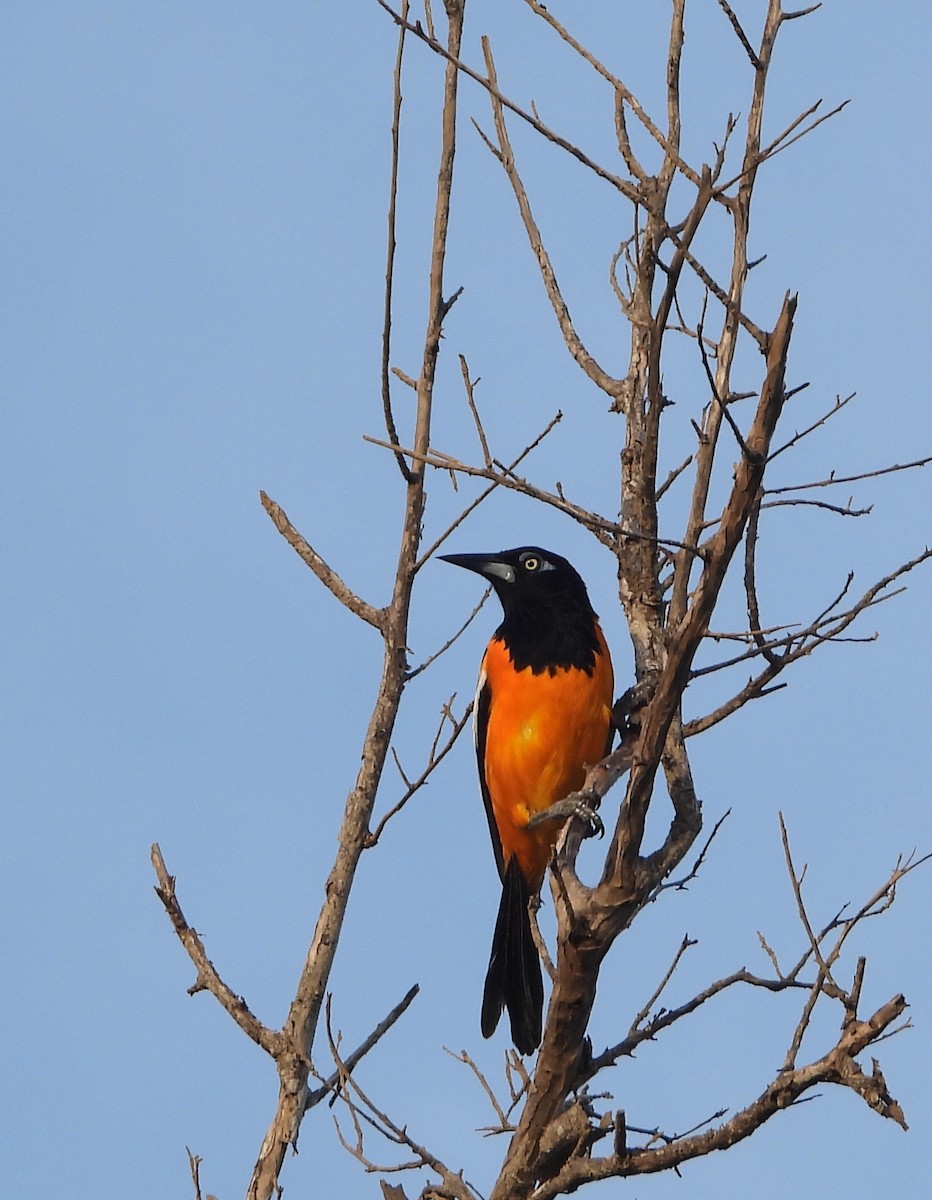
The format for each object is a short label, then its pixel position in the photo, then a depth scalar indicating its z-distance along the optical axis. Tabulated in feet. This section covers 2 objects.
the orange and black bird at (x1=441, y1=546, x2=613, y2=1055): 40.24
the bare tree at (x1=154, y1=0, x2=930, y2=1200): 26.22
